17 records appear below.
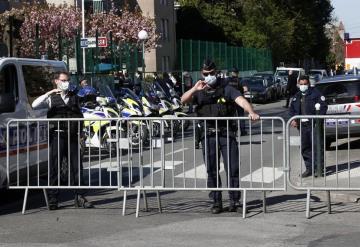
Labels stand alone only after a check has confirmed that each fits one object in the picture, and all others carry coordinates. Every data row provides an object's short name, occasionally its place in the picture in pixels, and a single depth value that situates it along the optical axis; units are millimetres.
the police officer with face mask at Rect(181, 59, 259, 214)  9484
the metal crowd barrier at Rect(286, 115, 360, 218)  9500
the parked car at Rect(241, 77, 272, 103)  41688
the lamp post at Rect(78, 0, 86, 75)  30544
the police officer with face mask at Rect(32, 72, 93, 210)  10062
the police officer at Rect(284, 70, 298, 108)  29422
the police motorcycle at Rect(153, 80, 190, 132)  23234
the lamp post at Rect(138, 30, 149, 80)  34188
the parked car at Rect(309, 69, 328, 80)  53762
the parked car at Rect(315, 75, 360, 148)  16703
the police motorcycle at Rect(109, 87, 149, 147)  11634
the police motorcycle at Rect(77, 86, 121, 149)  14664
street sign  27922
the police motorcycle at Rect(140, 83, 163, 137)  21703
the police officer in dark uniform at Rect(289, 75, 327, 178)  13172
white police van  9953
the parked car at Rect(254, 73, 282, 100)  44738
